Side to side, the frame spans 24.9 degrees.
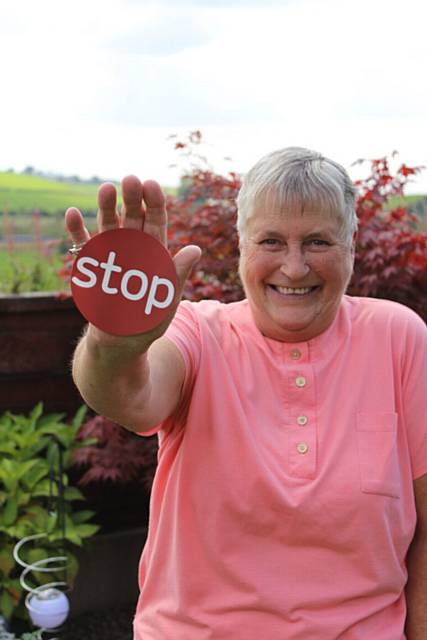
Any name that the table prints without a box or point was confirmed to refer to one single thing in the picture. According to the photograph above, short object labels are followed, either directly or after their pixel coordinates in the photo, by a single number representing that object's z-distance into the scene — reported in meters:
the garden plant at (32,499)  3.79
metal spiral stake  3.46
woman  1.83
